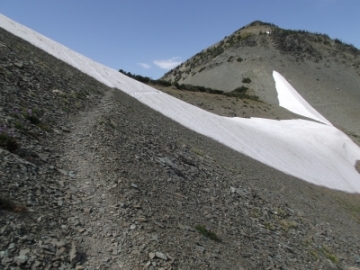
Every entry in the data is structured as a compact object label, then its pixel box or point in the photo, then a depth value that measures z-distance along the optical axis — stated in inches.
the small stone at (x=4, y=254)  220.3
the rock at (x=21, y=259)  222.3
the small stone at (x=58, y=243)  253.2
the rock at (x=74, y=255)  246.4
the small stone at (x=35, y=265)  225.0
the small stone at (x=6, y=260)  216.9
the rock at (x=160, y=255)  282.5
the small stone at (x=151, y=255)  278.1
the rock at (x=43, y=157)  359.8
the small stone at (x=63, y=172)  352.2
